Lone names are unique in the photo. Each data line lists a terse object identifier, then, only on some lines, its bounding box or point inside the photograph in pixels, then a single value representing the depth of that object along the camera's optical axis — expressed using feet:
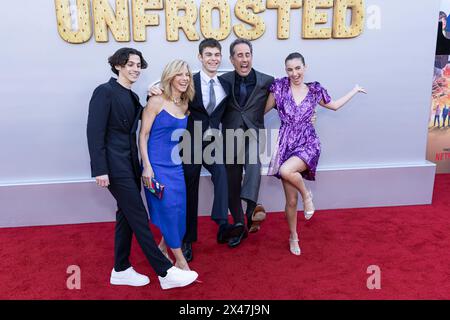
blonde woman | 8.57
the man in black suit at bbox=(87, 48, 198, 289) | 7.90
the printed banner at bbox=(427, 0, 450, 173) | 16.30
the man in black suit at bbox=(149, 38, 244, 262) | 9.33
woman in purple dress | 9.75
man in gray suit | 9.95
